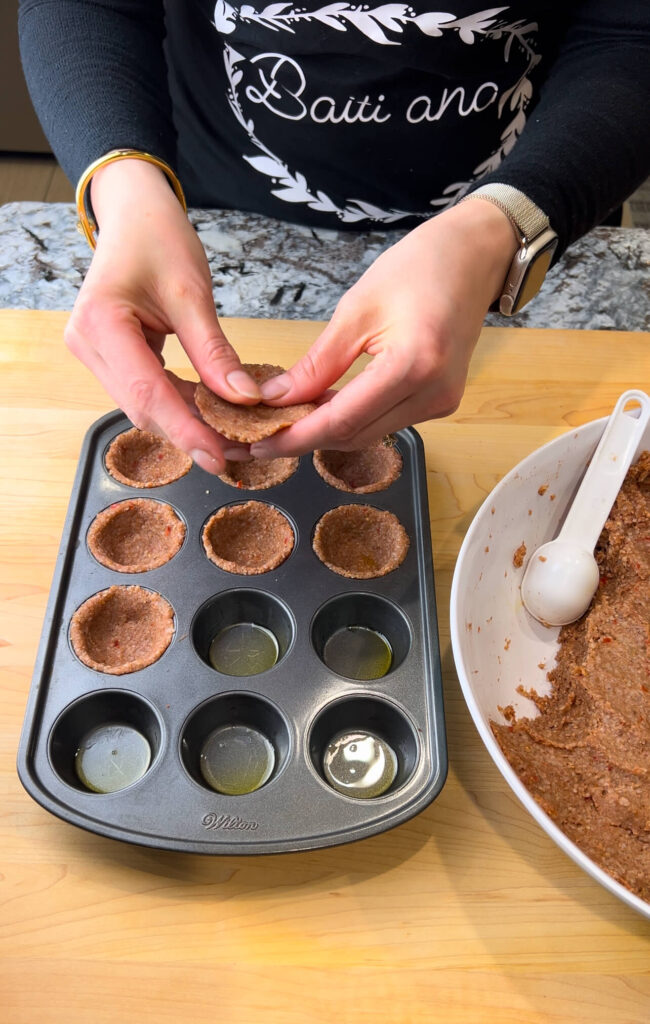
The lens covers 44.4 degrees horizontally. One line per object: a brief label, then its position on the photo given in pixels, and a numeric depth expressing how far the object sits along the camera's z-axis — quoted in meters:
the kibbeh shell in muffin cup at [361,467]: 0.45
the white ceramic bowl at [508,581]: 0.35
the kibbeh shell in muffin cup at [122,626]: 0.39
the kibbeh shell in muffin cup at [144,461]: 0.45
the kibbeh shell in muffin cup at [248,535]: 0.43
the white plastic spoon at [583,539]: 0.39
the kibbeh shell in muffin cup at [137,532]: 0.42
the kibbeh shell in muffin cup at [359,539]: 0.43
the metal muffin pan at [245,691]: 0.33
